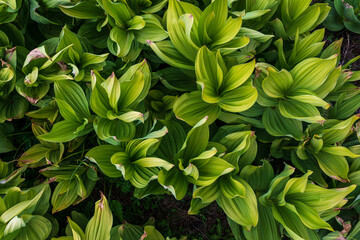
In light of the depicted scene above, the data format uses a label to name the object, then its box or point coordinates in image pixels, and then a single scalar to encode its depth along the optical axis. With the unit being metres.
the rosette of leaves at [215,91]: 1.67
